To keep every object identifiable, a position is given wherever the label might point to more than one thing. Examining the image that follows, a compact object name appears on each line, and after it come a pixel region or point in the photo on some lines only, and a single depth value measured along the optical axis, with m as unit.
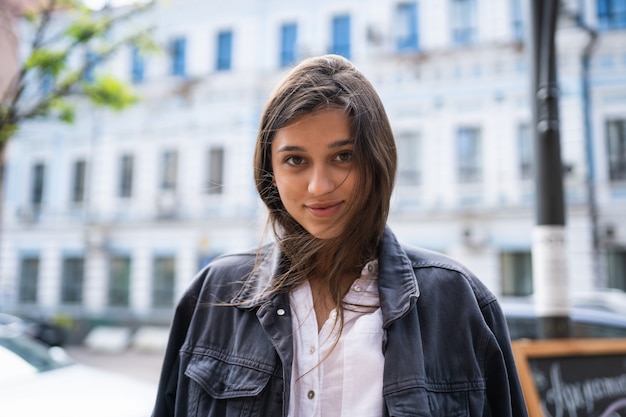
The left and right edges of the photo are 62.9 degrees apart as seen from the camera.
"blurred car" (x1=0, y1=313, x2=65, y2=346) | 13.44
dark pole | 3.38
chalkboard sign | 3.05
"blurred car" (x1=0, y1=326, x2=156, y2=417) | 3.25
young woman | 1.40
